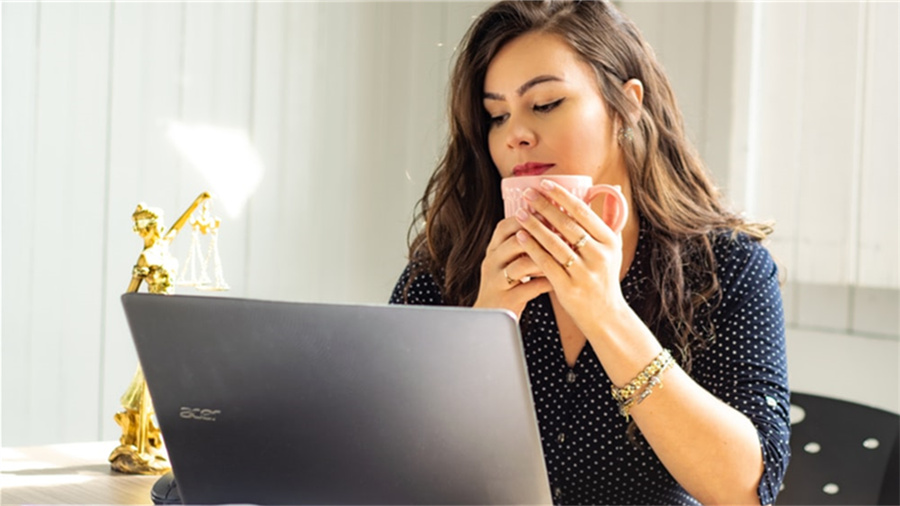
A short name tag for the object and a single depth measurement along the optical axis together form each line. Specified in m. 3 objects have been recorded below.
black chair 1.34
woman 1.13
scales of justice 1.26
